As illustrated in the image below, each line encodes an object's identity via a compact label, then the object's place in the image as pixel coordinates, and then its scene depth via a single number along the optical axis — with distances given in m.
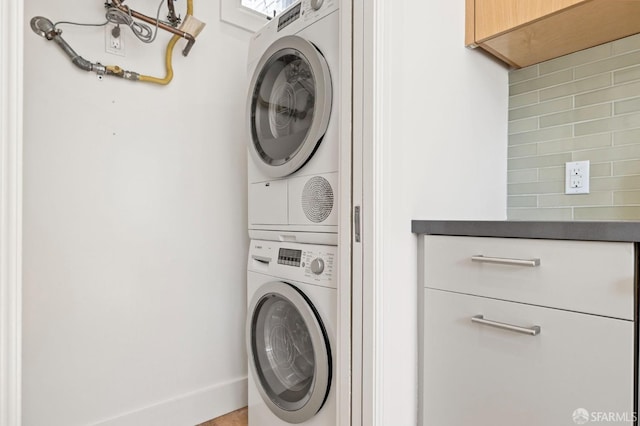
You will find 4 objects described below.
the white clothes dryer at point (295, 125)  1.19
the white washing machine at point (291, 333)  1.19
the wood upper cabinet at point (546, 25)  1.12
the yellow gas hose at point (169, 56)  1.57
